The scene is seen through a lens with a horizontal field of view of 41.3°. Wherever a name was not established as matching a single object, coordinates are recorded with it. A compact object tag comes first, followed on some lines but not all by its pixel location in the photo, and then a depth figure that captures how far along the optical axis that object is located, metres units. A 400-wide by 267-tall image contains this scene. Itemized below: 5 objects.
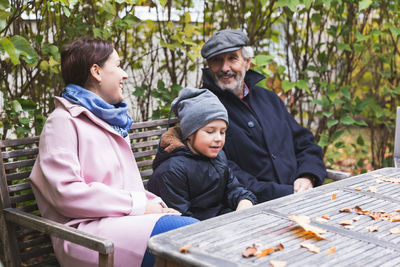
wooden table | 1.77
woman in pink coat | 2.46
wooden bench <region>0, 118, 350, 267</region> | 2.43
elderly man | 3.56
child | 2.94
